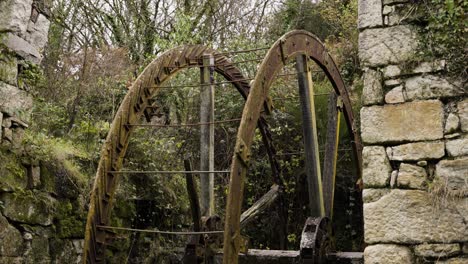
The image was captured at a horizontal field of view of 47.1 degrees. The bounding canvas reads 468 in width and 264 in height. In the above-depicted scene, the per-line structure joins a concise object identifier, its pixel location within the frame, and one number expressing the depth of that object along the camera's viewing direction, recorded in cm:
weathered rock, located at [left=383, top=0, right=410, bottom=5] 312
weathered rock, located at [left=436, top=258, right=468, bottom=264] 281
